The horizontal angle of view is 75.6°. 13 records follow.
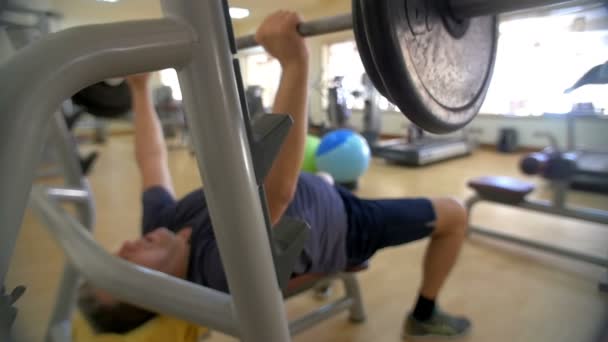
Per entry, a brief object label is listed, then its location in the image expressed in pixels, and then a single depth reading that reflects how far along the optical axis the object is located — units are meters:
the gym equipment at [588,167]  2.32
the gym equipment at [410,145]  3.61
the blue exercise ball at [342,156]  2.61
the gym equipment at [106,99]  1.11
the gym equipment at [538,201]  1.68
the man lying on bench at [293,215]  0.67
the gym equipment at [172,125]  5.20
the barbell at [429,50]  0.45
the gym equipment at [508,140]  3.93
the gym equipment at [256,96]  1.81
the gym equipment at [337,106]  3.57
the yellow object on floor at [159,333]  0.77
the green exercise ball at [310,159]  2.67
